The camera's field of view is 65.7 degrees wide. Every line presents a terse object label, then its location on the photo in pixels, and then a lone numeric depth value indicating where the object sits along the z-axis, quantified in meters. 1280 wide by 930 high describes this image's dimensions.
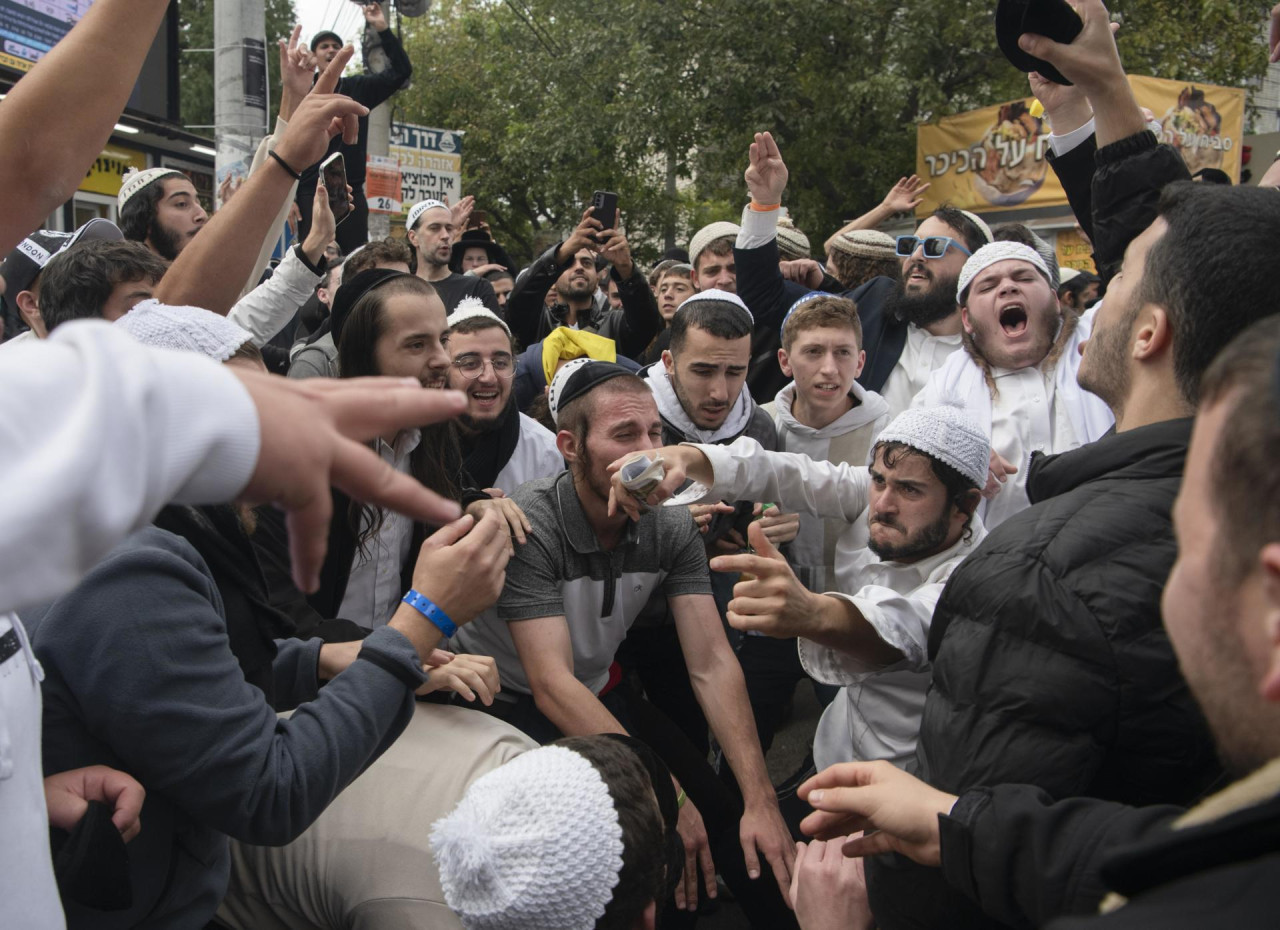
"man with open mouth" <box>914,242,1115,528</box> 3.45
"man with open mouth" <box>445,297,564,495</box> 3.77
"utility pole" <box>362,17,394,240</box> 10.23
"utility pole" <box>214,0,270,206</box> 6.32
